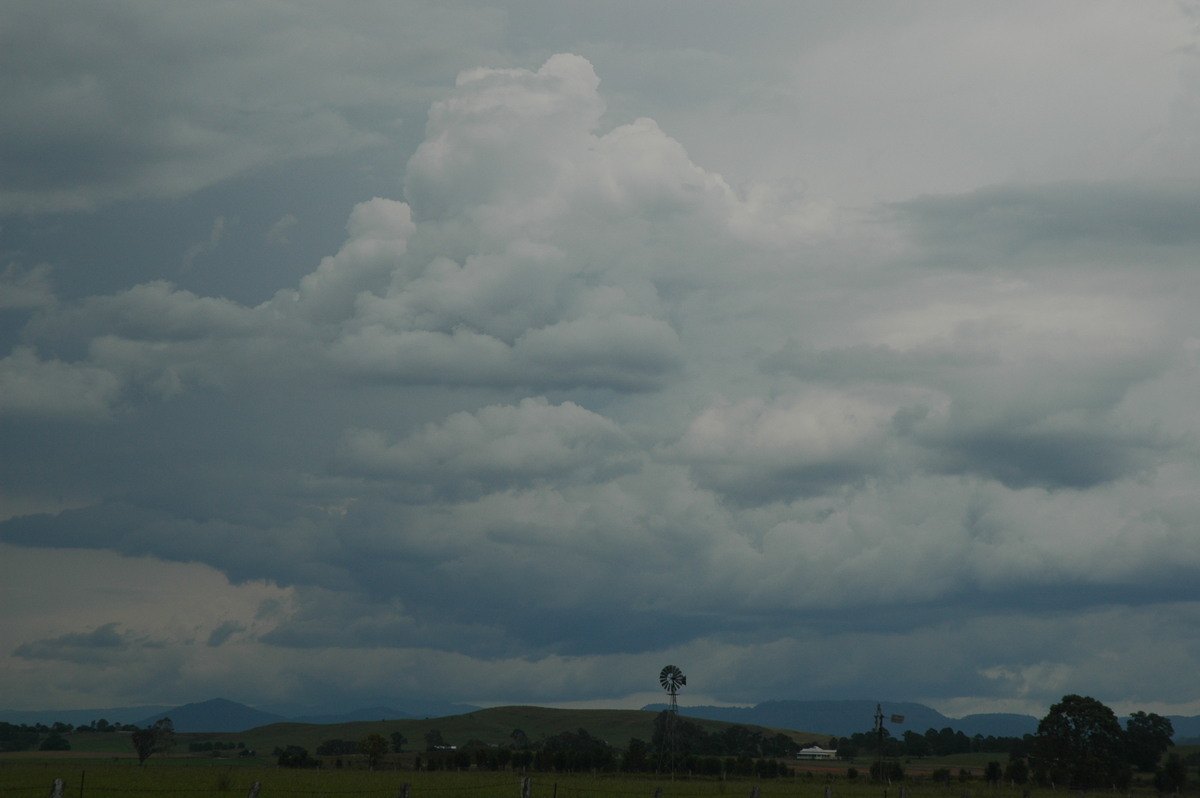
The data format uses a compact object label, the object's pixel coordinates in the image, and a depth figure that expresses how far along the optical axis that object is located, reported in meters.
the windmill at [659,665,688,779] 164.50
